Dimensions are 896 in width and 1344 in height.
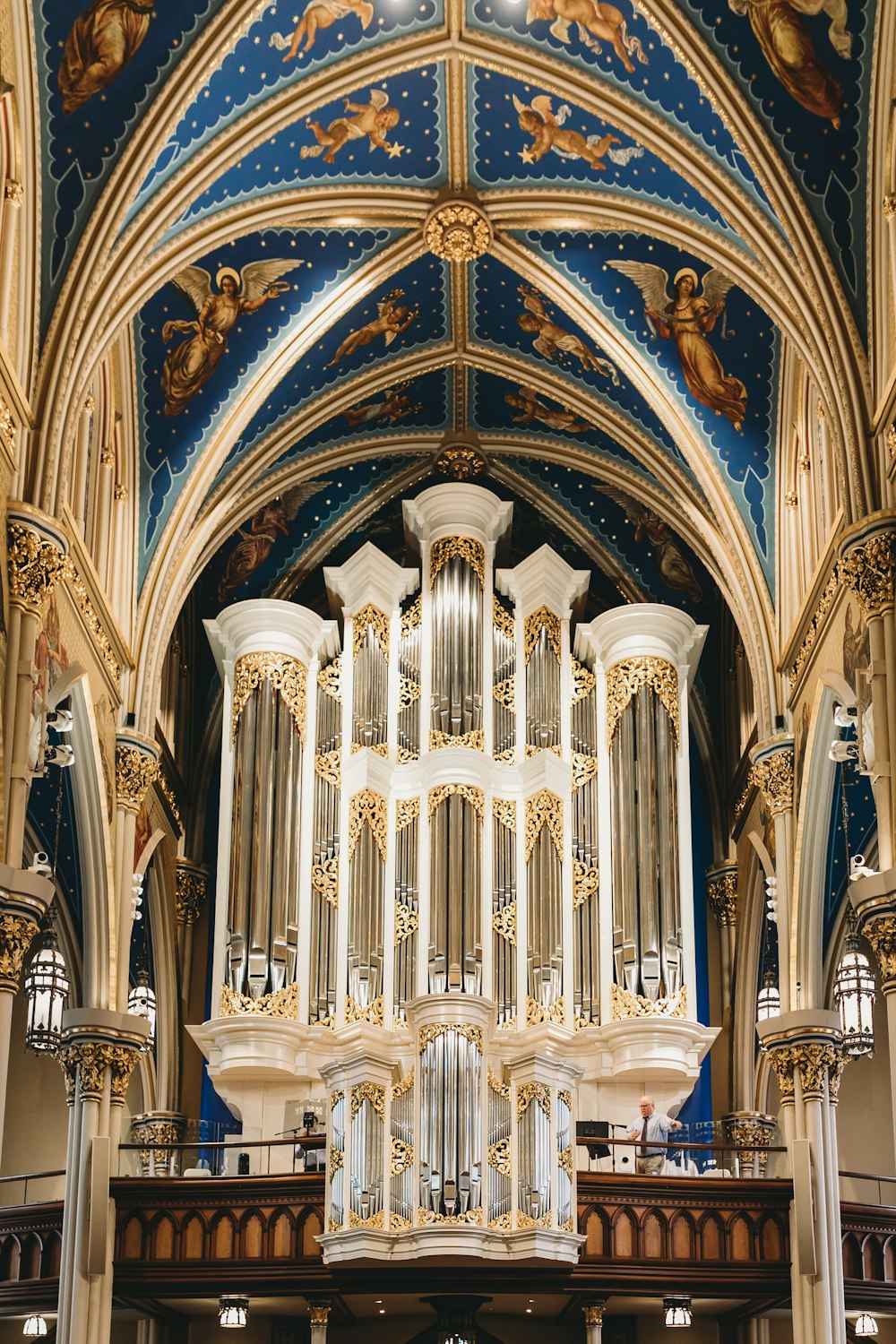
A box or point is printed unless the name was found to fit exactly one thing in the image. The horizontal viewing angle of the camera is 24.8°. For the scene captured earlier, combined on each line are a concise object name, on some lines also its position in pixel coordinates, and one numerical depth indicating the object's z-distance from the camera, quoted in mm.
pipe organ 22812
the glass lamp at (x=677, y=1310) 20438
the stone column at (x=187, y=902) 26250
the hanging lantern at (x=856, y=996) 19531
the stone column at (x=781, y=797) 21250
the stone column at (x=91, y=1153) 19422
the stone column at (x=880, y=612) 16609
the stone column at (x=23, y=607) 16672
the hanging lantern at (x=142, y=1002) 23750
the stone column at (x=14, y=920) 15875
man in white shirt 20922
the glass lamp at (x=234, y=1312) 20562
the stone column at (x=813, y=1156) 19500
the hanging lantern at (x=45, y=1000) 20375
